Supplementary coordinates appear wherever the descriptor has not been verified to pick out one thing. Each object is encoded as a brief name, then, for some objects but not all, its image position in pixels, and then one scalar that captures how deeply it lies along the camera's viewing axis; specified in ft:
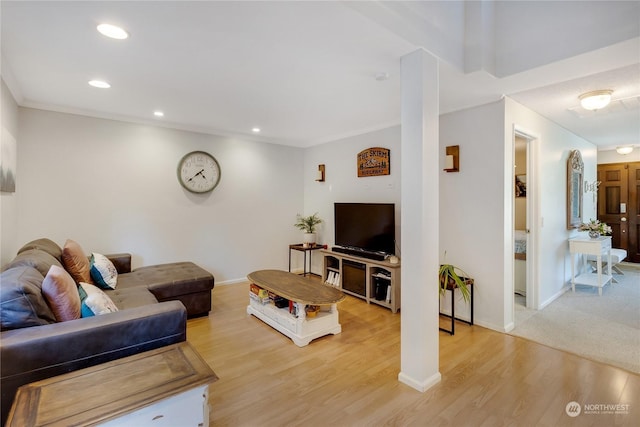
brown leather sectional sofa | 4.51
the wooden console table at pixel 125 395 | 3.67
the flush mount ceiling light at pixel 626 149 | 18.69
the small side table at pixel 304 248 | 15.97
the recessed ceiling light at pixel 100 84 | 8.90
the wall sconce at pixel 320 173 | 16.88
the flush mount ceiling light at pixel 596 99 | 9.41
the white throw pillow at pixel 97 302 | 6.23
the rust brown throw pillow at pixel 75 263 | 8.73
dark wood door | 19.76
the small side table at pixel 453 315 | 9.39
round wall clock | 13.97
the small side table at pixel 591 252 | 13.53
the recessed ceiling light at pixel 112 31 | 6.15
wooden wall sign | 13.53
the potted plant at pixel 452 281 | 9.52
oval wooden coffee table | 9.00
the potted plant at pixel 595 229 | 14.61
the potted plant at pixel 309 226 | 16.53
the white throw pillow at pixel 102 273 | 9.41
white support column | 6.68
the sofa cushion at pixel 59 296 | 5.64
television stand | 11.67
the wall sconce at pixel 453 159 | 10.58
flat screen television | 12.51
